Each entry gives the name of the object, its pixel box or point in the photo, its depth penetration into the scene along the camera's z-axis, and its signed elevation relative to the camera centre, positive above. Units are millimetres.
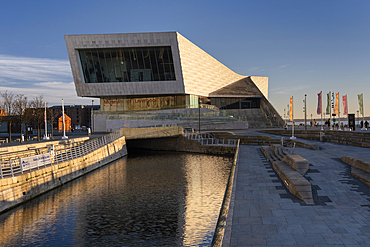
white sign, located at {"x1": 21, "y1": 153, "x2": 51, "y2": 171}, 18486 -2501
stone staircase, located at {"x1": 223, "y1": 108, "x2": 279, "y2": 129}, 68369 +367
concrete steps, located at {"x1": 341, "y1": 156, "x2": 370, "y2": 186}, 14102 -2478
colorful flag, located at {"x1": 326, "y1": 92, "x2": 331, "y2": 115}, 56219 +1997
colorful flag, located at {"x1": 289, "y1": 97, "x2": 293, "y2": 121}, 44203 +1960
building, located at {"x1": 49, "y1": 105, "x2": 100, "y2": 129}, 161250 +3655
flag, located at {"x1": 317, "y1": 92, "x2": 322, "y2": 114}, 50781 +2624
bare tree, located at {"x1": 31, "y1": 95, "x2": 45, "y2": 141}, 48509 +1149
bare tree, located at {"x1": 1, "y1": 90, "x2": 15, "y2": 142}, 49556 +2703
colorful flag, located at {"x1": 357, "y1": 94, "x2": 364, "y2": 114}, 48906 +2773
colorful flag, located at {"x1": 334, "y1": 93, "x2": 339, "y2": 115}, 50831 +2293
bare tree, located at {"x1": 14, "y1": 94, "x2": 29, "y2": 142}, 46362 +1916
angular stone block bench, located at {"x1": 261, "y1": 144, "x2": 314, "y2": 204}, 11858 -2553
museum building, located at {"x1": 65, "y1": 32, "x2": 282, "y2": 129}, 63031 +10830
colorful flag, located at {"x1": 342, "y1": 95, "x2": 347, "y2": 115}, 50056 +2476
